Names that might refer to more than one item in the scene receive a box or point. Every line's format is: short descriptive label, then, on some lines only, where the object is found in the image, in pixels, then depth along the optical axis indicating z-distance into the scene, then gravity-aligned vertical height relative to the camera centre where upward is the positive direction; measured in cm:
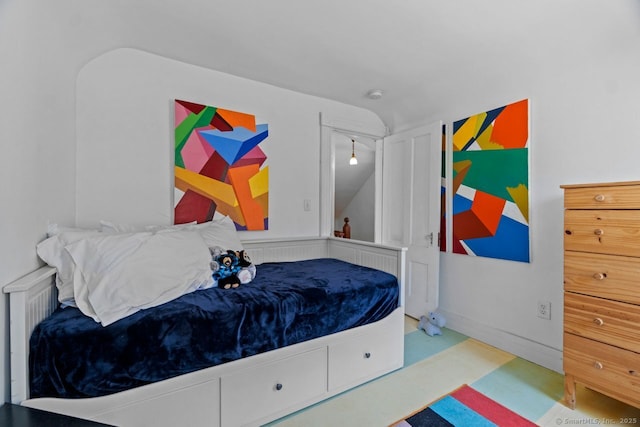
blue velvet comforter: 113 -55
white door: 278 +9
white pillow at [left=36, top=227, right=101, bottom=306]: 137 -24
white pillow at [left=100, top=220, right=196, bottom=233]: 186 -11
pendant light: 444 +90
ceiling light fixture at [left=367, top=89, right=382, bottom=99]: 274 +113
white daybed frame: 110 -82
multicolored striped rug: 153 -107
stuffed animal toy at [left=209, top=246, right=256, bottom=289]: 177 -35
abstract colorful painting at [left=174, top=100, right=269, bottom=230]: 225 +36
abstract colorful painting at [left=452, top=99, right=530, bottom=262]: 225 +26
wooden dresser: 143 -37
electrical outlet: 212 -67
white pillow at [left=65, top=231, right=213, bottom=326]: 130 -30
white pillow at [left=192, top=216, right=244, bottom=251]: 206 -16
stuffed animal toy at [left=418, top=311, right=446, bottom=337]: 260 -97
